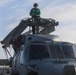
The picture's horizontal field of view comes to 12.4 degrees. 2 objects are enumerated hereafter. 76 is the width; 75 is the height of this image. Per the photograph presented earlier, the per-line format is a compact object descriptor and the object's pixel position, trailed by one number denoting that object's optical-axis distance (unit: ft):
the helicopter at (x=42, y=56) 35.98
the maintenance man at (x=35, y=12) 53.01
